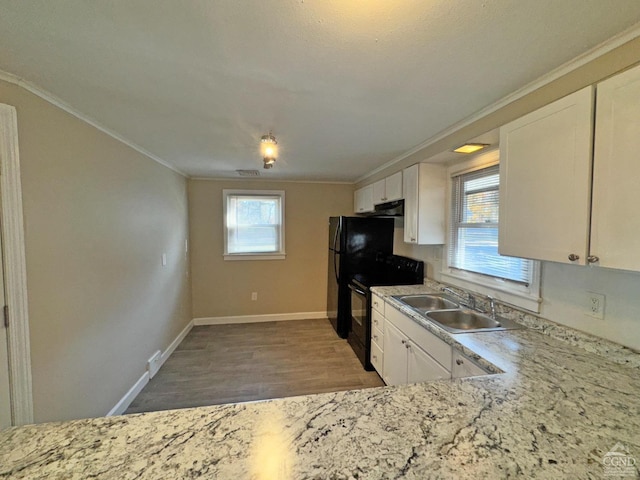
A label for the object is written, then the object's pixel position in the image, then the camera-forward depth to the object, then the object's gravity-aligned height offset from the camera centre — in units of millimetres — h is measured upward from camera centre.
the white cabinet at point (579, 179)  986 +221
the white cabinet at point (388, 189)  2875 +468
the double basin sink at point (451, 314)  1781 -676
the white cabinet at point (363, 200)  3664 +432
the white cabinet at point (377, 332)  2551 -1041
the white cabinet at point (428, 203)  2533 +248
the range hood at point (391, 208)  2879 +235
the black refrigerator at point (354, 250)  3531 -294
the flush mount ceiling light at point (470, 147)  1985 +630
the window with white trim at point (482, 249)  1793 -183
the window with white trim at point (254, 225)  4215 +50
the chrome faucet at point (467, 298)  2131 -588
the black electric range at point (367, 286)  2834 -671
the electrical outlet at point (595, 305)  1326 -391
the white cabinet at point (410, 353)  1677 -912
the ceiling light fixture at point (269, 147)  2010 +622
